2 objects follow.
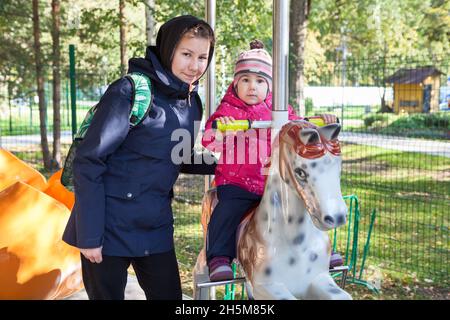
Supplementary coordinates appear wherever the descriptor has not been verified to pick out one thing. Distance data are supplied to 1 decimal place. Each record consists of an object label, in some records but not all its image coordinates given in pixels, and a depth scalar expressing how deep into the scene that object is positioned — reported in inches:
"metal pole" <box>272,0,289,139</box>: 91.1
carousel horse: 72.2
